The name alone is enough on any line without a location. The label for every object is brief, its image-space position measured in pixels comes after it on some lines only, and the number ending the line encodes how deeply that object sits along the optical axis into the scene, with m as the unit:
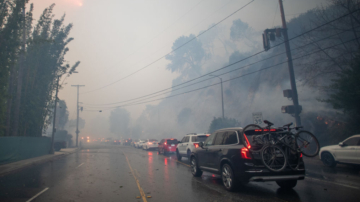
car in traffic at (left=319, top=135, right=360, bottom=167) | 10.55
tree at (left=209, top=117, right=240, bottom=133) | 35.31
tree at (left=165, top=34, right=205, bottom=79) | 101.06
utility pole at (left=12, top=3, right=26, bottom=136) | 19.03
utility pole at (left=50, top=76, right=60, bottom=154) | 25.11
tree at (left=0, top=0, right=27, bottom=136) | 15.13
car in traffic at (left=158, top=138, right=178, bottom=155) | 24.12
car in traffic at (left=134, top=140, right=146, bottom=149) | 43.33
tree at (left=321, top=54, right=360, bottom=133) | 15.35
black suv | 6.54
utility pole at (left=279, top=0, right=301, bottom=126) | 16.83
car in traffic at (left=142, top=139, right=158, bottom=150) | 34.78
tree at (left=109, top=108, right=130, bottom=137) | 123.88
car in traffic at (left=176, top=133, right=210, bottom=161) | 15.37
